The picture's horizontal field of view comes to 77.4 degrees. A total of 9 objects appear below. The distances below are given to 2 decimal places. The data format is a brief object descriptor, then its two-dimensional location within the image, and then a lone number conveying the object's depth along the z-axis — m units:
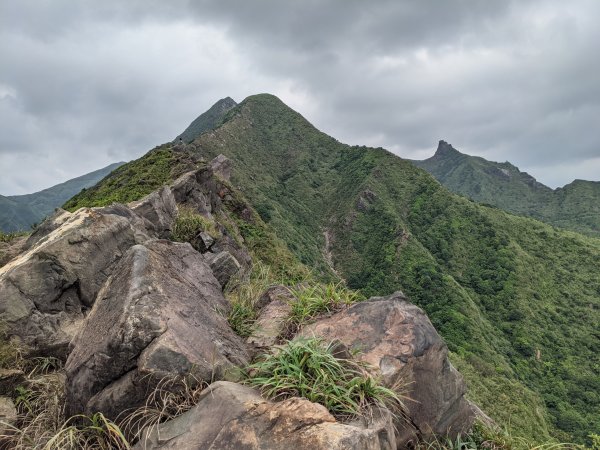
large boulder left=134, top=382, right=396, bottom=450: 3.53
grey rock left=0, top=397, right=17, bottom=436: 4.74
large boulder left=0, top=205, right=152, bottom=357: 6.48
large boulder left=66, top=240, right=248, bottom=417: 4.44
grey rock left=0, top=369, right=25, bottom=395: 5.45
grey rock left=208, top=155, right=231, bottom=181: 63.41
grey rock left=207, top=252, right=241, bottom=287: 9.55
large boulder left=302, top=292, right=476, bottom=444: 5.25
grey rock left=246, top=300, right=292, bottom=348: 5.96
